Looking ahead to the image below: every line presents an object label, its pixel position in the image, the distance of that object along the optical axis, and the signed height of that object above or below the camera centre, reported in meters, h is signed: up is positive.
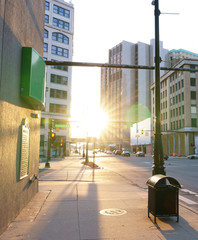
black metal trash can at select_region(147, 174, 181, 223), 5.61 -1.36
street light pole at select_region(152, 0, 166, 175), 7.09 +0.65
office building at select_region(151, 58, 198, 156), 61.84 +9.30
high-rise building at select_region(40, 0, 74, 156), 54.97 +17.14
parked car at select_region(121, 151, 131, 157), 64.62 -3.30
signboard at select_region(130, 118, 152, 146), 89.38 +3.10
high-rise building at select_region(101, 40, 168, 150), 130.00 +32.01
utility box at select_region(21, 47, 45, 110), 6.25 +1.77
